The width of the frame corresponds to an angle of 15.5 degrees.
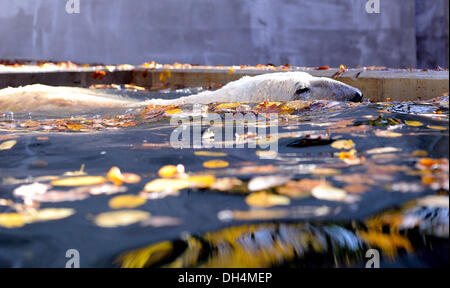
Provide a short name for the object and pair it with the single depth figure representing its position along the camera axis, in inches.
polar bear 151.9
